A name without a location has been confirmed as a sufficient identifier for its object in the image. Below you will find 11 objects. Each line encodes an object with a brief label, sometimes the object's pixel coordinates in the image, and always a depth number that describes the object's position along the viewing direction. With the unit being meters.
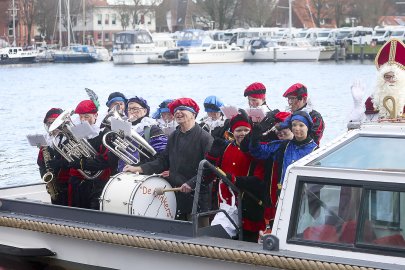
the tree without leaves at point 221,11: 92.88
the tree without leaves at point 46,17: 95.81
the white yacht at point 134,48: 75.12
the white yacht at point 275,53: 71.50
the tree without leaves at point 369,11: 89.06
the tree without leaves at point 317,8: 93.16
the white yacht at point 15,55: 79.75
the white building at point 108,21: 103.25
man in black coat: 8.20
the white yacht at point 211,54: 72.62
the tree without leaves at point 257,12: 93.31
